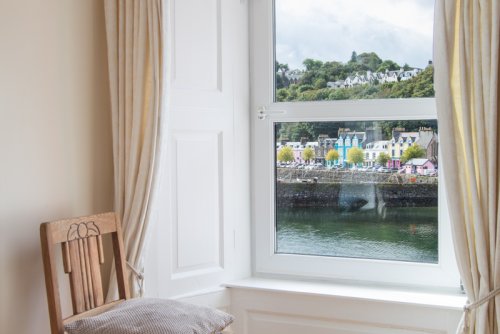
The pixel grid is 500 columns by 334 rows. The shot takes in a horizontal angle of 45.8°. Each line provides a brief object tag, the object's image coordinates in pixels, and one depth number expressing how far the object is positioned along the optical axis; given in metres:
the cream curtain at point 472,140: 2.11
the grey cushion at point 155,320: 1.96
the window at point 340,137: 2.63
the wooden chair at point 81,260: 2.03
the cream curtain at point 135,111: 2.43
